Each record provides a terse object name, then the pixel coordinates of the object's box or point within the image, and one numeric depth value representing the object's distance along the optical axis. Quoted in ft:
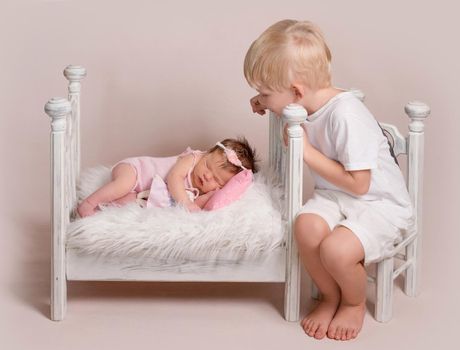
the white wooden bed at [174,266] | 11.19
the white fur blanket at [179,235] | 11.31
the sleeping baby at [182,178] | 12.13
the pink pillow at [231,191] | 11.93
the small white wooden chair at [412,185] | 12.25
